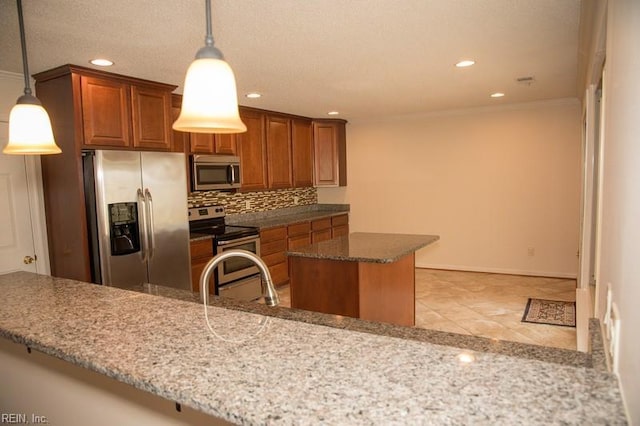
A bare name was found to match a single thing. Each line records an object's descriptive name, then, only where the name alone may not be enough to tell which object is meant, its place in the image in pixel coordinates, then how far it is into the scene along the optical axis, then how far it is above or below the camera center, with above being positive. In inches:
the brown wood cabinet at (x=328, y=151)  248.5 +18.6
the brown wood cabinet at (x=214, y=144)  173.0 +17.9
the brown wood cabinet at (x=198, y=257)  159.8 -27.8
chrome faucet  56.1 -12.8
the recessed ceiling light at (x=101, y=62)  115.6 +35.6
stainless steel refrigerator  124.4 -9.6
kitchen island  121.3 -29.6
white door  123.7 -7.6
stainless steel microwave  172.4 +5.7
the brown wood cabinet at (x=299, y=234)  212.1 -26.9
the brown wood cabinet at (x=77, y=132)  121.7 +17.4
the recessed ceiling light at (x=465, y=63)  127.0 +35.5
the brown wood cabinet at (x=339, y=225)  249.1 -26.6
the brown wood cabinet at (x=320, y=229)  229.6 -26.8
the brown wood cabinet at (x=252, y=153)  197.9 +15.2
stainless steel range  169.2 -25.7
